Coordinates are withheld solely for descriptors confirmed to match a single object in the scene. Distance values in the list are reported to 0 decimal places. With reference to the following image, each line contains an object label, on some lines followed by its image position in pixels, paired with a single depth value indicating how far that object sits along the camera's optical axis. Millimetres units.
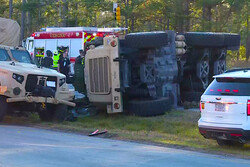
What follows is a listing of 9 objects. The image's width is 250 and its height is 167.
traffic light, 23734
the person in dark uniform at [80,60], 17367
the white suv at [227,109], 9336
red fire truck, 24688
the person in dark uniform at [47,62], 17047
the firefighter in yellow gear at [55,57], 23775
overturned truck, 14203
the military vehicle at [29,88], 12906
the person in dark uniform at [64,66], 18172
